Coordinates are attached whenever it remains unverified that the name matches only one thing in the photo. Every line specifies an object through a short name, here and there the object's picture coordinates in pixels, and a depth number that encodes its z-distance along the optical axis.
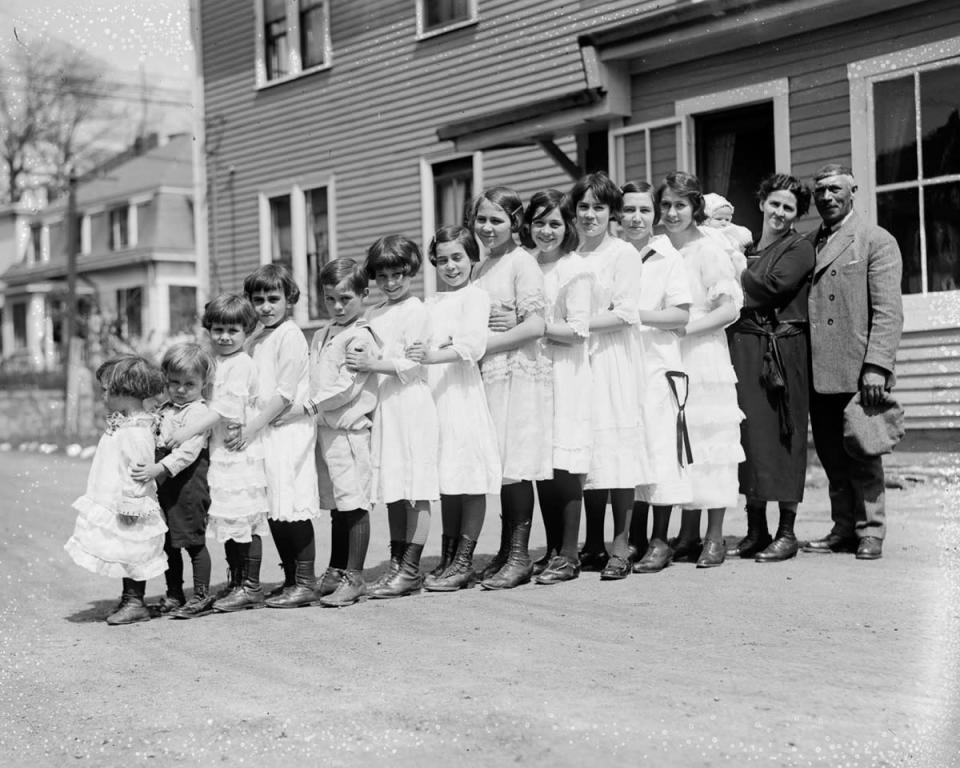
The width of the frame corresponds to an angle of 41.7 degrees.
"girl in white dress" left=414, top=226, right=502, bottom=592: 6.00
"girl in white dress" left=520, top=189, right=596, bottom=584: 6.12
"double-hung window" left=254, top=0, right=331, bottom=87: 17.92
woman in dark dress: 6.59
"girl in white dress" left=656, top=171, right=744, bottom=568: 6.47
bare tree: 40.34
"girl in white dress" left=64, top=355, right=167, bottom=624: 5.67
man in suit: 6.44
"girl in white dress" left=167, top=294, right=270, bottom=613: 5.80
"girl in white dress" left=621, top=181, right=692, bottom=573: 6.35
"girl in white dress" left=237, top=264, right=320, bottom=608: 5.84
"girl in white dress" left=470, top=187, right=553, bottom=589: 6.08
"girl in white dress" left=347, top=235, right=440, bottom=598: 5.99
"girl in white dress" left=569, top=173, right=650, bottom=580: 6.19
